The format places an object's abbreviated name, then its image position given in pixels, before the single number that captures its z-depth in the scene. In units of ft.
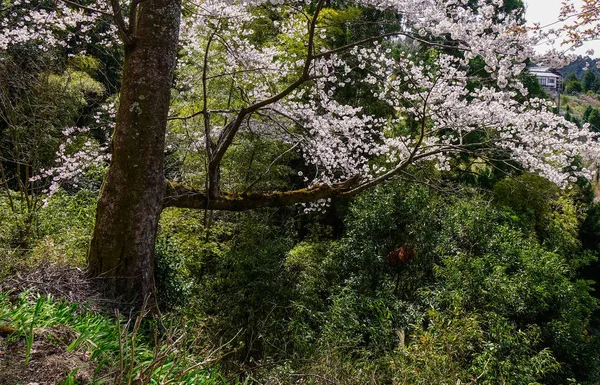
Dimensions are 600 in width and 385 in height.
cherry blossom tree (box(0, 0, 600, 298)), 10.80
